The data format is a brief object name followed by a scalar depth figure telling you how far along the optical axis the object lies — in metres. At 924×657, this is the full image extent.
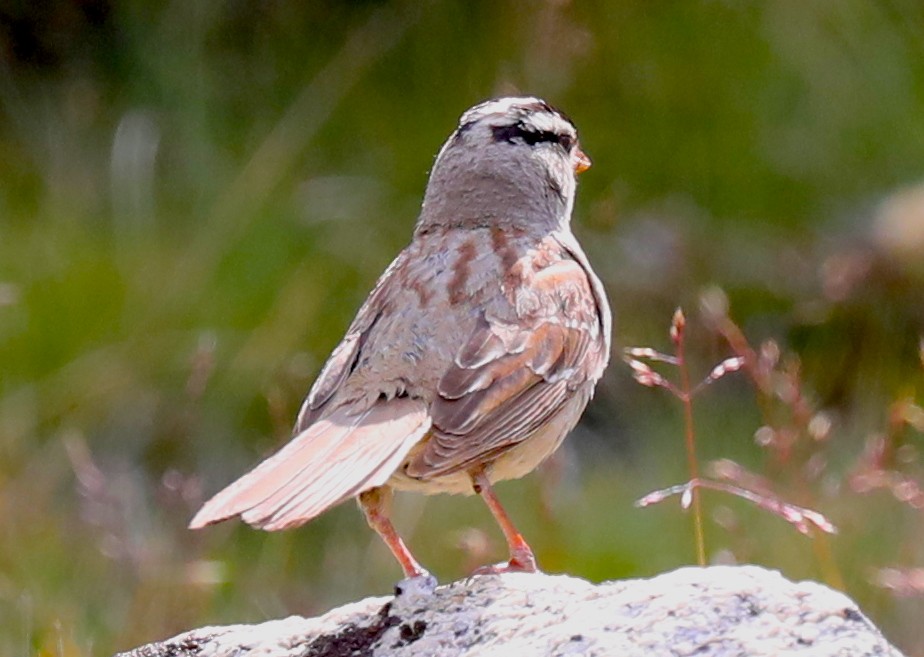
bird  8.40
